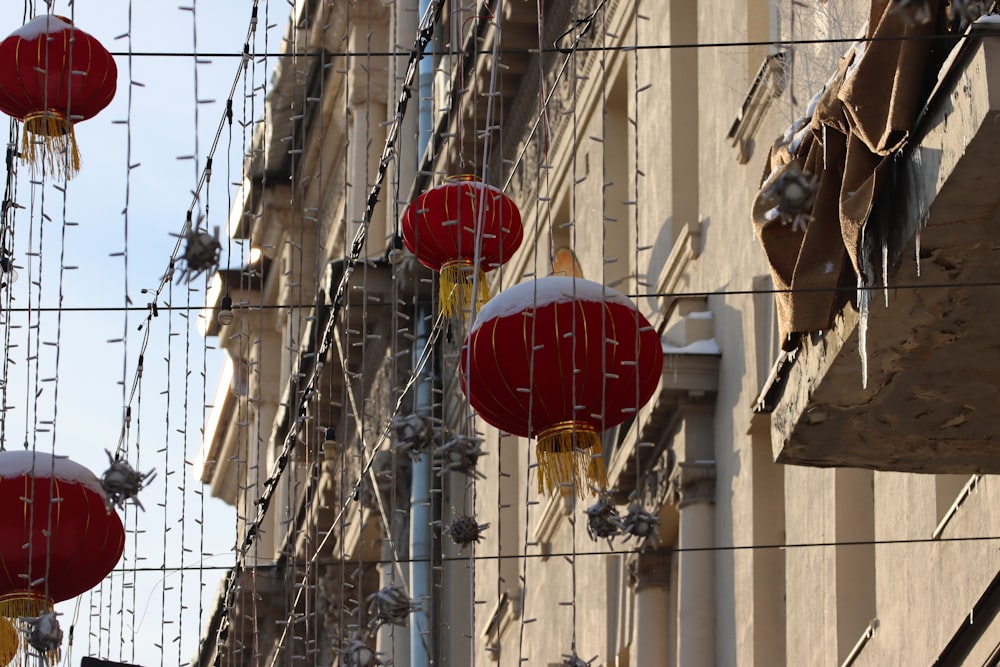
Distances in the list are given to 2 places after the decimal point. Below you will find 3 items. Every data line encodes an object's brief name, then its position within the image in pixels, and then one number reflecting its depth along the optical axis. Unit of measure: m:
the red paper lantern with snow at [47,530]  12.70
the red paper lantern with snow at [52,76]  12.93
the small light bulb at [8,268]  12.89
